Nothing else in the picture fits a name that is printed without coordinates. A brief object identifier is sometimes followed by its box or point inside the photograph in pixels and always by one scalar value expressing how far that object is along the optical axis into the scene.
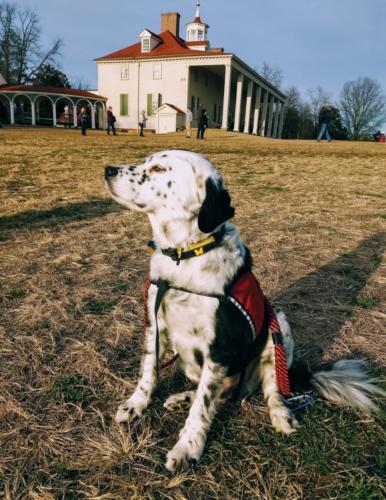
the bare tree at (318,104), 86.62
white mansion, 41.66
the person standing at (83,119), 27.91
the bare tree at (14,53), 62.87
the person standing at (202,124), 24.85
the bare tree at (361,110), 84.00
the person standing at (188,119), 29.32
